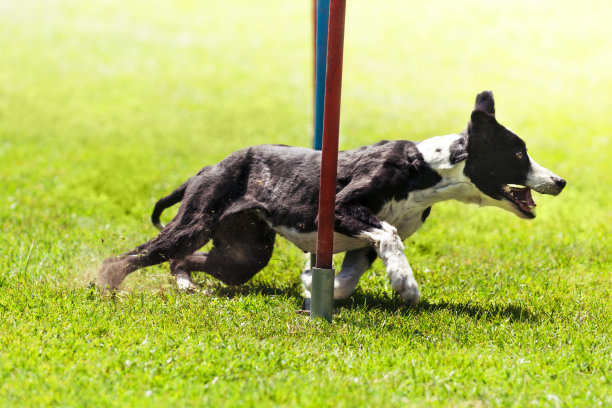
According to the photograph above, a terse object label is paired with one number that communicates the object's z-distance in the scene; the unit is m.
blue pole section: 11.45
